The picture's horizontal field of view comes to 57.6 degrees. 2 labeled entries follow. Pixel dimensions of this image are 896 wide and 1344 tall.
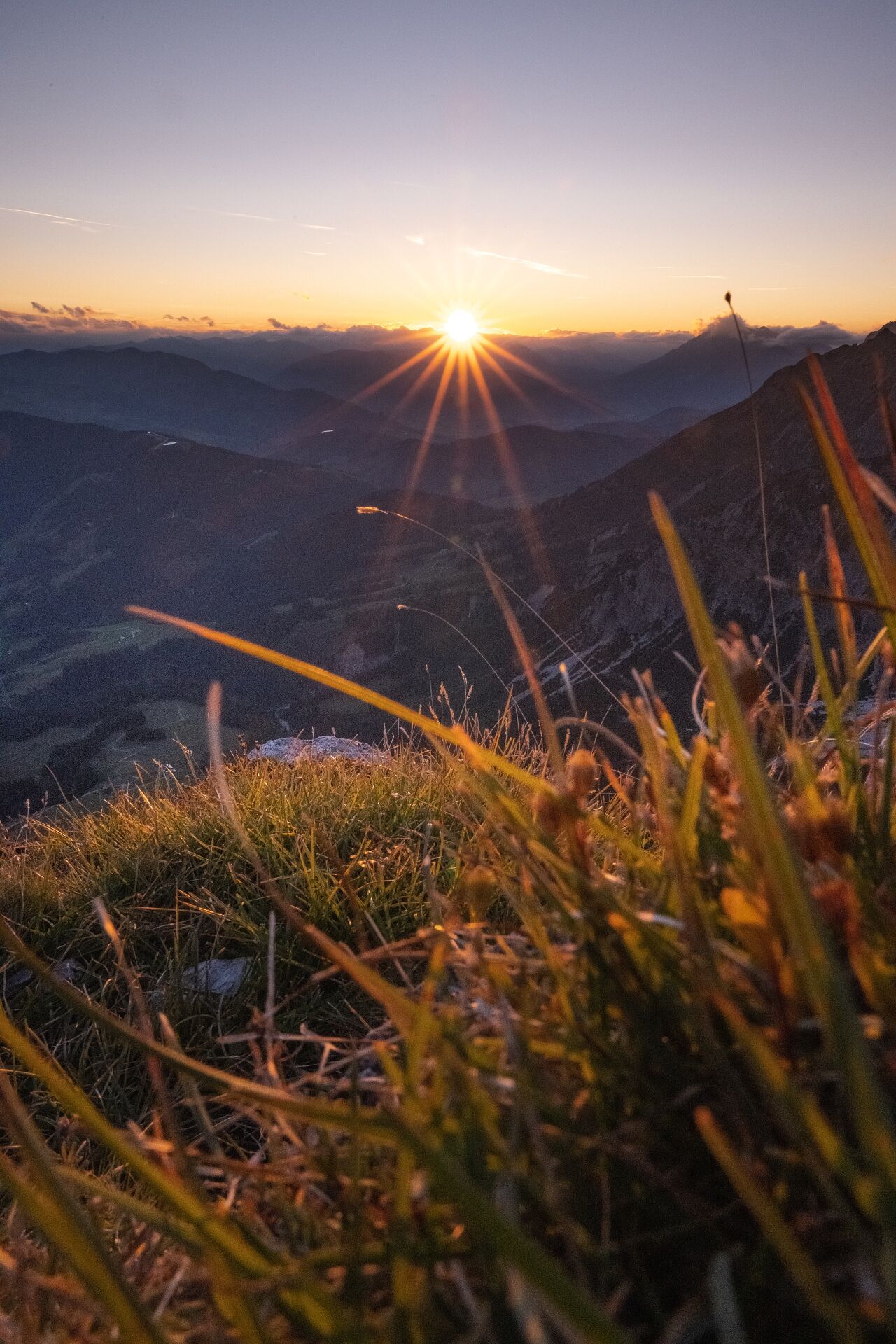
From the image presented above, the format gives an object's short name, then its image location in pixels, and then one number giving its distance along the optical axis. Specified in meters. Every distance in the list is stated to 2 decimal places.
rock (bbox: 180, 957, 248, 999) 3.13
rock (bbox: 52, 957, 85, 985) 3.57
